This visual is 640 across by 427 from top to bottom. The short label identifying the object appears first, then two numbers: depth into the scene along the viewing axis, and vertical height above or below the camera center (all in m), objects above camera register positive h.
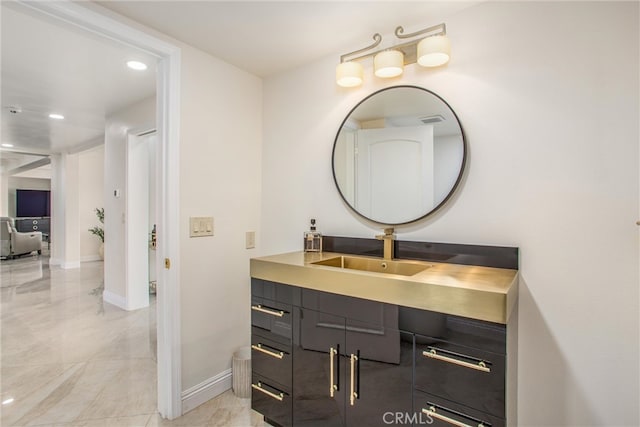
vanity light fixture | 1.50 +0.82
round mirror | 1.59 +0.32
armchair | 6.82 -0.70
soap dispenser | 1.95 -0.20
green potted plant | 6.22 -0.43
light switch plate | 1.89 -0.10
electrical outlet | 2.26 -0.22
